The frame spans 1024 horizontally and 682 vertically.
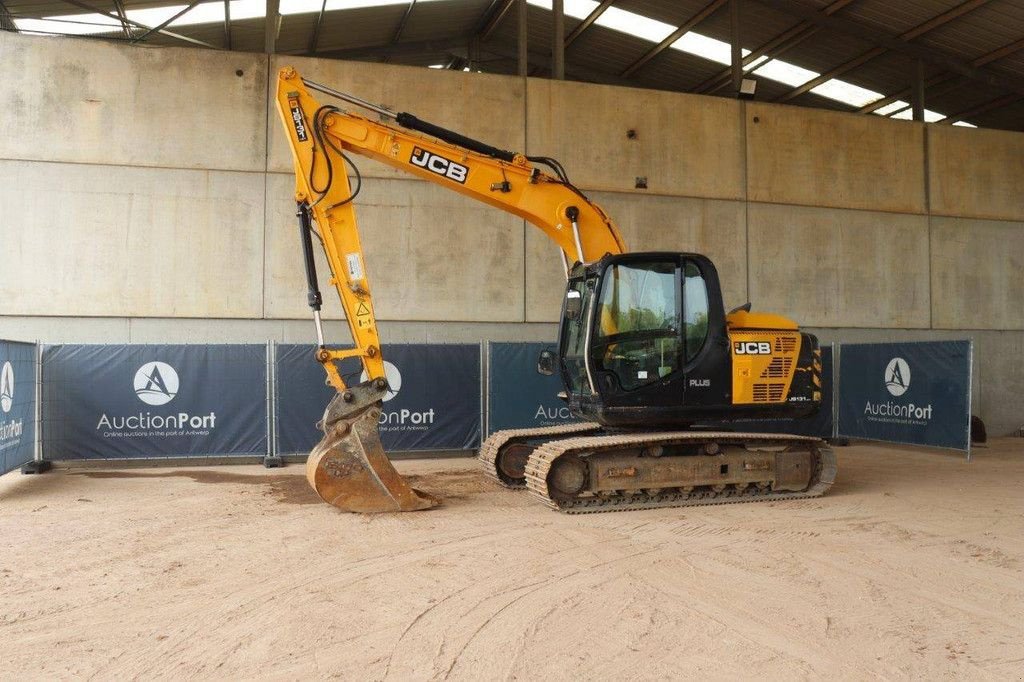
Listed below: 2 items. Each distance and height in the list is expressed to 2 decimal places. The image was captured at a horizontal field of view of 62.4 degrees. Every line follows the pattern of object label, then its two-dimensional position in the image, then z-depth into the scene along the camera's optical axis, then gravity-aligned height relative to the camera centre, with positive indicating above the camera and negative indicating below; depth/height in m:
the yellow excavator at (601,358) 8.24 -0.03
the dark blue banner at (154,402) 11.68 -0.70
